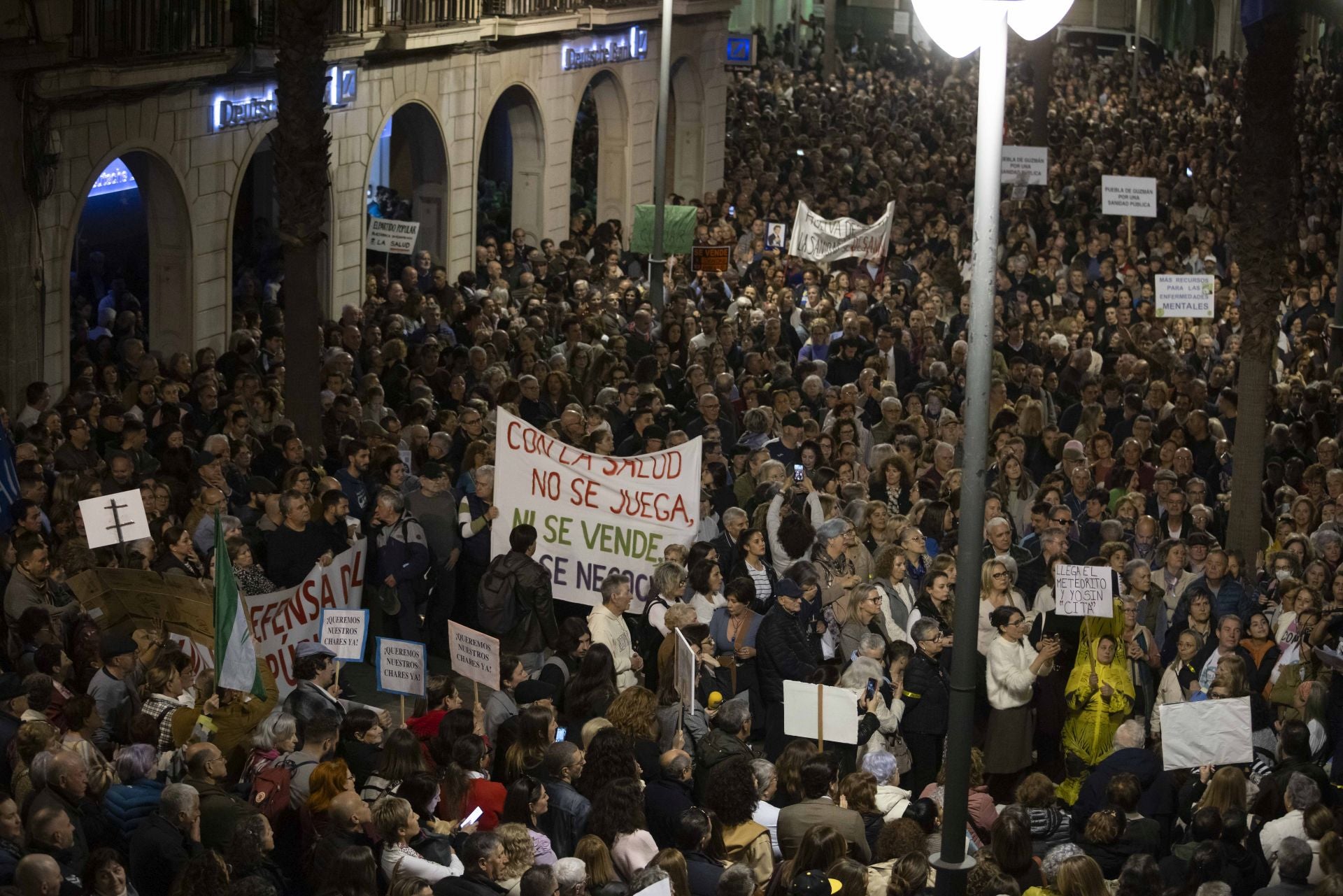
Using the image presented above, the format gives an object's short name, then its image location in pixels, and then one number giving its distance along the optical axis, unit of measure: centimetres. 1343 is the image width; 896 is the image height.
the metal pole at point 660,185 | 2200
